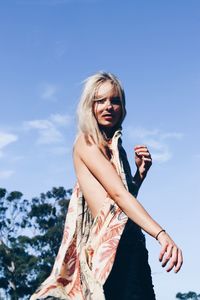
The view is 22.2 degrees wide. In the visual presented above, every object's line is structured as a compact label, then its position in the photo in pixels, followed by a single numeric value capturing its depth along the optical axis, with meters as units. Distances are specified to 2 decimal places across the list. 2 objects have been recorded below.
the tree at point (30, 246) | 36.25
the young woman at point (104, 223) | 2.14
